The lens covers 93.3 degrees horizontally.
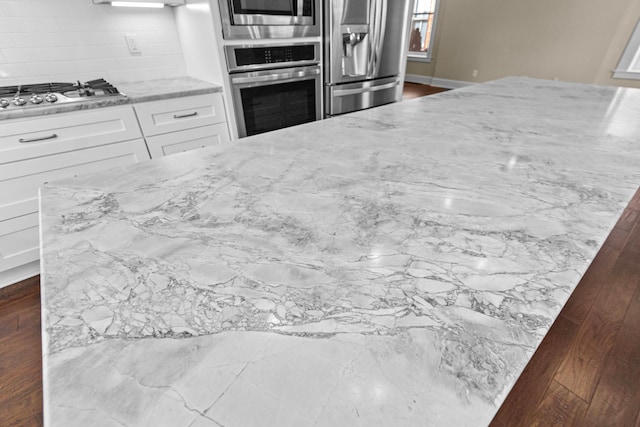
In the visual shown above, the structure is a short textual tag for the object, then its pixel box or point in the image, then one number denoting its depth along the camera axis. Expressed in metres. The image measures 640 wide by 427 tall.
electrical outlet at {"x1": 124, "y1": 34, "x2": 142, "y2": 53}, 2.00
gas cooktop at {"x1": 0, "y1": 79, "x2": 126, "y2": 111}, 1.44
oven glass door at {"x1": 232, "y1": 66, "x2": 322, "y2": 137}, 1.94
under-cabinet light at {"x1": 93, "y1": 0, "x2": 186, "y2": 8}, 1.74
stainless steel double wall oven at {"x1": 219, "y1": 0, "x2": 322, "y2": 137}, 1.78
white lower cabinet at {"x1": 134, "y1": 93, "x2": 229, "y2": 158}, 1.74
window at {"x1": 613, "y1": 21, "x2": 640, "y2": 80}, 3.63
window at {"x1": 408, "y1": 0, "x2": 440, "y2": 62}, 5.65
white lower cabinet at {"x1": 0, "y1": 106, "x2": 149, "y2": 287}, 1.44
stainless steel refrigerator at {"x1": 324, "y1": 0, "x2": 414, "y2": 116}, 2.18
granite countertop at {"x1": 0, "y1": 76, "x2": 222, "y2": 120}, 1.41
